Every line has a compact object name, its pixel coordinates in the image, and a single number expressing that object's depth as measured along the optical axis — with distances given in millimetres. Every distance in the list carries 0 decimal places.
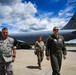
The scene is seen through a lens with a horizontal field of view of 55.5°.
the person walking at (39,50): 3715
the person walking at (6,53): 1915
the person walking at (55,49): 2278
